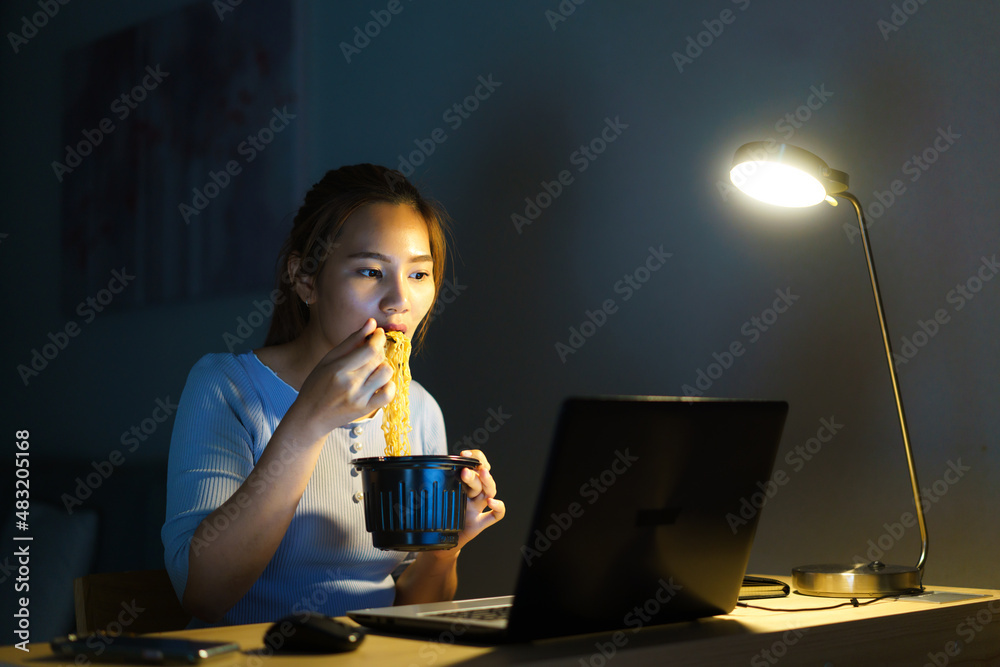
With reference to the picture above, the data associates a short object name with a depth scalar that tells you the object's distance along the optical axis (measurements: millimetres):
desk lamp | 1272
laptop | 799
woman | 1250
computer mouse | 761
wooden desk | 770
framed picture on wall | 2750
